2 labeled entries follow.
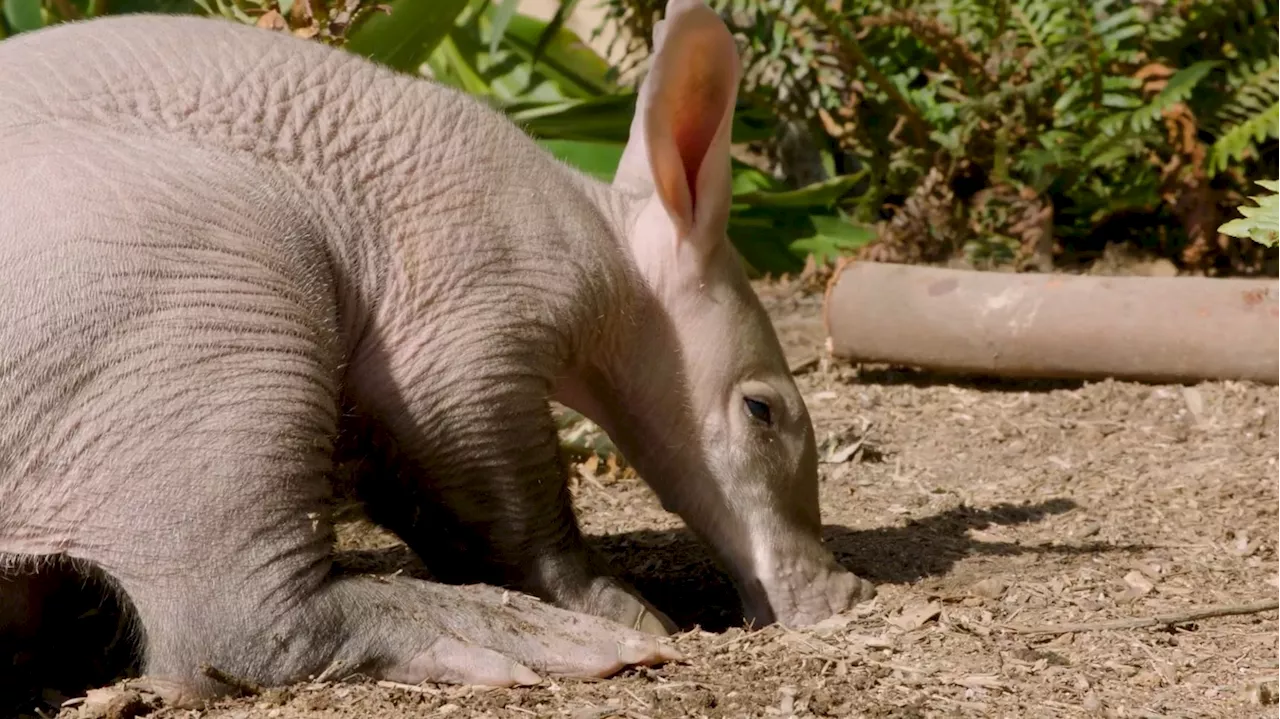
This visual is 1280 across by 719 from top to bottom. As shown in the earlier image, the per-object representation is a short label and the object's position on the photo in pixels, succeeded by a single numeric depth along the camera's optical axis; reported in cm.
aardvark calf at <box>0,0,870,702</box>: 294
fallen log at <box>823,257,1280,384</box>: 520
